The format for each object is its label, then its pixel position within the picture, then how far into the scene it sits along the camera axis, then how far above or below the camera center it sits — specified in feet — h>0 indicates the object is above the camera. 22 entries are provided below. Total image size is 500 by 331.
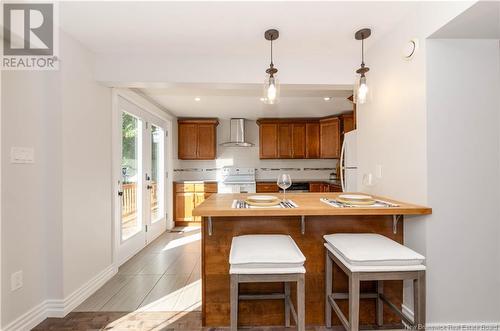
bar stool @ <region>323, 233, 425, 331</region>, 4.67 -1.87
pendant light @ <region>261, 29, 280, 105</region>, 6.55 +1.99
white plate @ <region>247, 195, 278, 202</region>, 6.05 -0.78
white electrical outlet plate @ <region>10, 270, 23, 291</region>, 5.86 -2.59
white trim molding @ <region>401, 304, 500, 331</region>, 5.63 -3.47
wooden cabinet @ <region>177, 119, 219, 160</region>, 17.71 +1.71
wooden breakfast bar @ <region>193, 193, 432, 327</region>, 6.26 -2.32
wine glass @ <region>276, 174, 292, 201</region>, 6.48 -0.40
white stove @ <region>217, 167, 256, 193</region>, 17.44 -1.02
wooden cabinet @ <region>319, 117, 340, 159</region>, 16.92 +1.80
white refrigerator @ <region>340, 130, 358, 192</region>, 10.47 +0.03
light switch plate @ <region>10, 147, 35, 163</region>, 5.99 +0.27
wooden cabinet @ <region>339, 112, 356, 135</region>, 15.79 +2.64
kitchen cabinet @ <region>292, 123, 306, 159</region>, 17.97 +1.77
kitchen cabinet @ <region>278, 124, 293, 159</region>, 18.02 +1.85
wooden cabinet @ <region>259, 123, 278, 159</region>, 18.06 +1.93
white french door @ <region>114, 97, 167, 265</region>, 10.24 -0.68
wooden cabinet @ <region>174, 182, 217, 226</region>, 16.88 -2.04
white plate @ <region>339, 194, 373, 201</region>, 6.07 -0.77
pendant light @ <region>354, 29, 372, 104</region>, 6.48 +1.94
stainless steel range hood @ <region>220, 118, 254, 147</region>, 18.06 +2.35
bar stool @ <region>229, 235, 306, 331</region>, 4.66 -1.88
